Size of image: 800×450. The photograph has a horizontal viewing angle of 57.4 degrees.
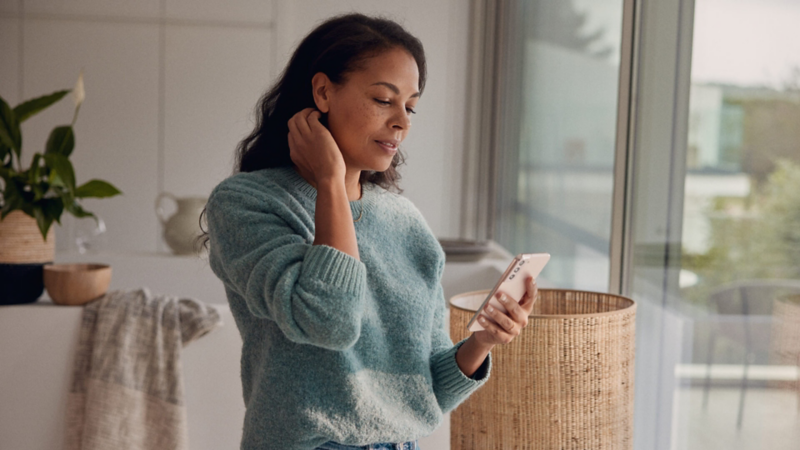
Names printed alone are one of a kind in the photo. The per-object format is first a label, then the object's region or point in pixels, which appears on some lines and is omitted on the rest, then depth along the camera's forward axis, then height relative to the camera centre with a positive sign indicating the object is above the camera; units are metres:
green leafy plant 1.95 -0.07
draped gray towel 1.92 -0.58
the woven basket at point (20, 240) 1.98 -0.24
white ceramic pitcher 3.09 -0.28
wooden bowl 1.99 -0.35
